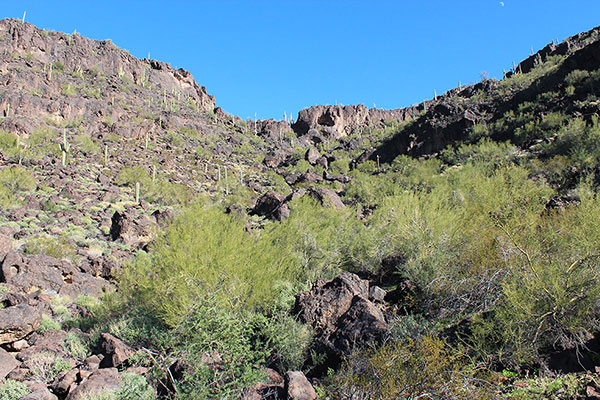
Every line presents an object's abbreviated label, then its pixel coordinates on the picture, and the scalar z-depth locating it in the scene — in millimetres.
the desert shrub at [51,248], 11430
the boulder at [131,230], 14664
